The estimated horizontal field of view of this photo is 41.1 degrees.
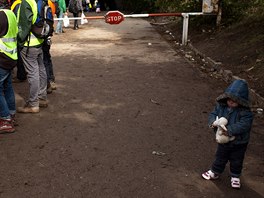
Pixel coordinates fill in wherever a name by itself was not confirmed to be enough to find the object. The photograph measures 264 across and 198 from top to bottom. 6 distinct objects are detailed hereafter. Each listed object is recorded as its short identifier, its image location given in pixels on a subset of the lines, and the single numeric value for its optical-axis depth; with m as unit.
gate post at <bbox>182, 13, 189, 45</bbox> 11.83
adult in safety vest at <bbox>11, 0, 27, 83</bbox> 7.40
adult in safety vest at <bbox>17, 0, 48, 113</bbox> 5.24
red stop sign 11.93
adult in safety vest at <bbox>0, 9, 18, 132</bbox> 4.83
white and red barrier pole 11.86
